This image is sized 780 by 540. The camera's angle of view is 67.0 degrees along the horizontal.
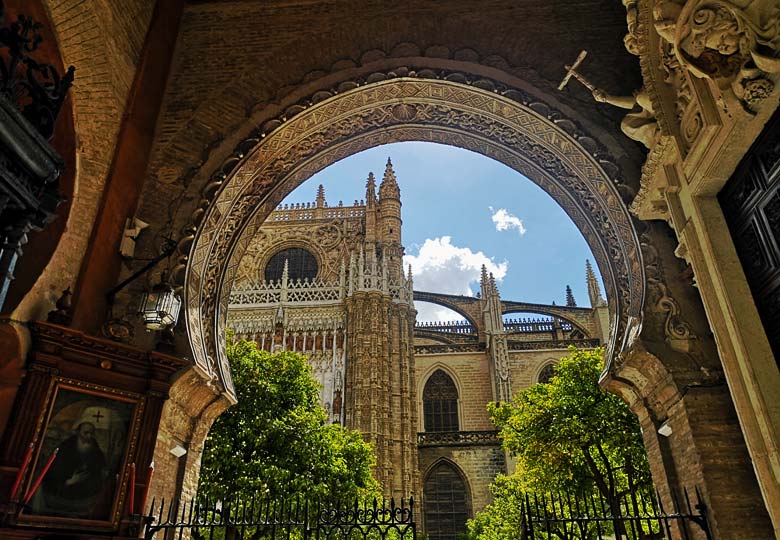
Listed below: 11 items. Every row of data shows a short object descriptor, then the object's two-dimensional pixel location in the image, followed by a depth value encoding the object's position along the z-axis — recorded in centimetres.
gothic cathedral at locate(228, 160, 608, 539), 3005
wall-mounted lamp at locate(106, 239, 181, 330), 637
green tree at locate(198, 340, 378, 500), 1425
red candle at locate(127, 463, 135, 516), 569
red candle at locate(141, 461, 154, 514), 569
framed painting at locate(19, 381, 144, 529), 531
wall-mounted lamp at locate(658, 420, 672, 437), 626
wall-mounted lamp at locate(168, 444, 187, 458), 675
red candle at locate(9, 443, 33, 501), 483
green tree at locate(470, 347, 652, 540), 1262
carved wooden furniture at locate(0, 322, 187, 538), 521
